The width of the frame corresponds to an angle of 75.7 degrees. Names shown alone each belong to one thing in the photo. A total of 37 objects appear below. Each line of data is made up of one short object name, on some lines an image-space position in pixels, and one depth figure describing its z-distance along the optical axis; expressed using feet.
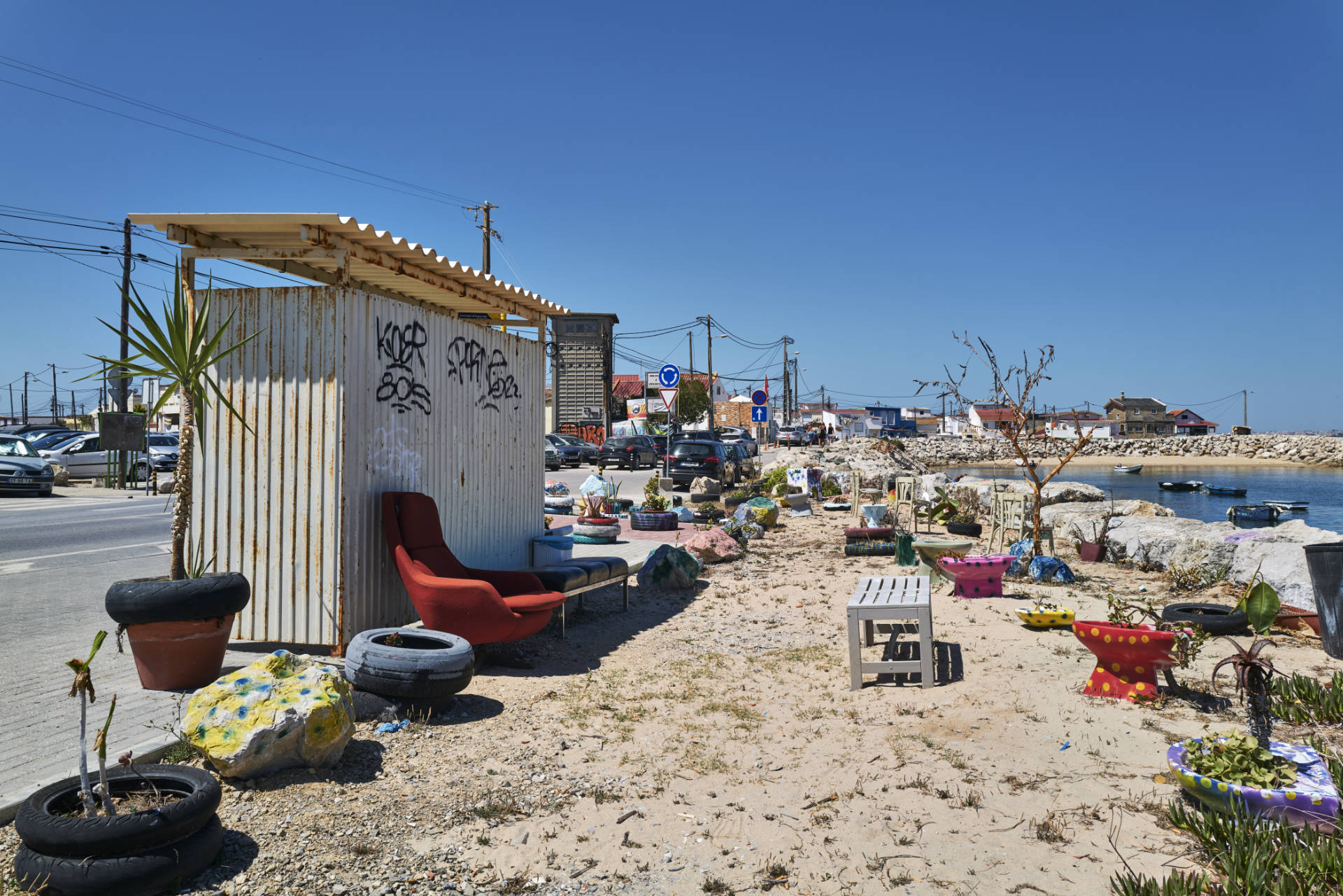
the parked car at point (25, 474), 69.41
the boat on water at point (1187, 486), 144.66
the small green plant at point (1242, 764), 12.25
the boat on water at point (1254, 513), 81.46
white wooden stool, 20.26
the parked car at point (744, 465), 86.74
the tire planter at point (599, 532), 43.65
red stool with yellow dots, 17.88
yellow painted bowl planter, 25.11
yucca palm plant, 17.35
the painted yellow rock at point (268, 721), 13.46
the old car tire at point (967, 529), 47.19
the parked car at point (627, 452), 117.19
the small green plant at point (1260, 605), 23.90
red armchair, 20.27
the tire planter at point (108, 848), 9.77
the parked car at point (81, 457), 86.48
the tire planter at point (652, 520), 52.13
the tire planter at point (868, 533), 43.65
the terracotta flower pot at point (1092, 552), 40.40
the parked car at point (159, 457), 86.79
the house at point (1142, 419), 338.13
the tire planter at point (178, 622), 16.57
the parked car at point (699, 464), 81.05
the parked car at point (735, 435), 158.94
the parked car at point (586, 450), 120.06
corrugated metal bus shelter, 20.43
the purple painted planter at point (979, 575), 30.48
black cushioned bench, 24.50
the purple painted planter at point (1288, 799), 11.73
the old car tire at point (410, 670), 16.94
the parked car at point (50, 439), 96.20
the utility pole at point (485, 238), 104.32
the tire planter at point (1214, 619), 22.95
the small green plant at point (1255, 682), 16.56
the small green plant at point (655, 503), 53.31
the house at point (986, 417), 274.20
